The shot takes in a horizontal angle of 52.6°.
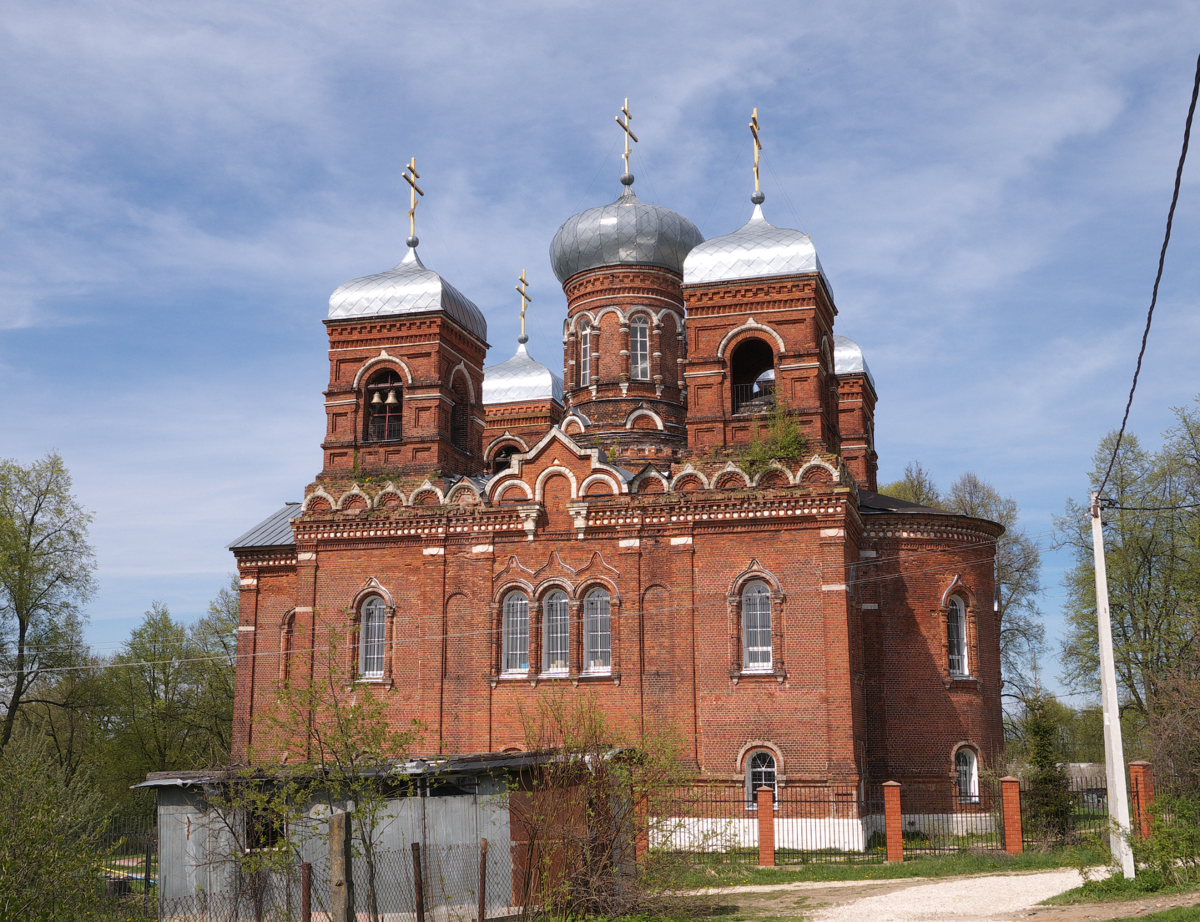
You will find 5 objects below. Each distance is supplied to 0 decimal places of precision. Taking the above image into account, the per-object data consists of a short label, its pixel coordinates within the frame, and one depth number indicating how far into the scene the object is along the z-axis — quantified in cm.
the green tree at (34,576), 3144
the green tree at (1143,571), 3139
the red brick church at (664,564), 2206
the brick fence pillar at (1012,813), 1959
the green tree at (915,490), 4384
